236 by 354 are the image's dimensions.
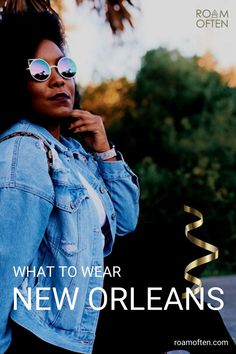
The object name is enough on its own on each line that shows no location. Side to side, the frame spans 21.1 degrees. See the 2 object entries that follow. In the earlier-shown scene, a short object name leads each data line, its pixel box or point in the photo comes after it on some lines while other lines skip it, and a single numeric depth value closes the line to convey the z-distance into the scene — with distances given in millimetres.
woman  1609
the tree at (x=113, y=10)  2514
